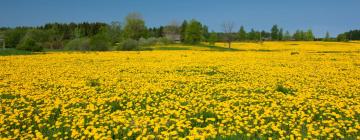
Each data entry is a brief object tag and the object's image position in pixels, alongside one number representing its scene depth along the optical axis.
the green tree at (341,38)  112.25
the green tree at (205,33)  115.44
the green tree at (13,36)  86.16
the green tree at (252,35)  139.00
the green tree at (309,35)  146.89
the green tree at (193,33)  92.59
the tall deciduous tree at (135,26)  109.69
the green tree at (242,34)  131.52
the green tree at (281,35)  147.21
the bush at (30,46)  50.62
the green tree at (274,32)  144.88
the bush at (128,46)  58.98
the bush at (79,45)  61.62
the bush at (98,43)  58.62
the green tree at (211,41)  86.79
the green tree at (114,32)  90.59
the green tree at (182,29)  113.16
